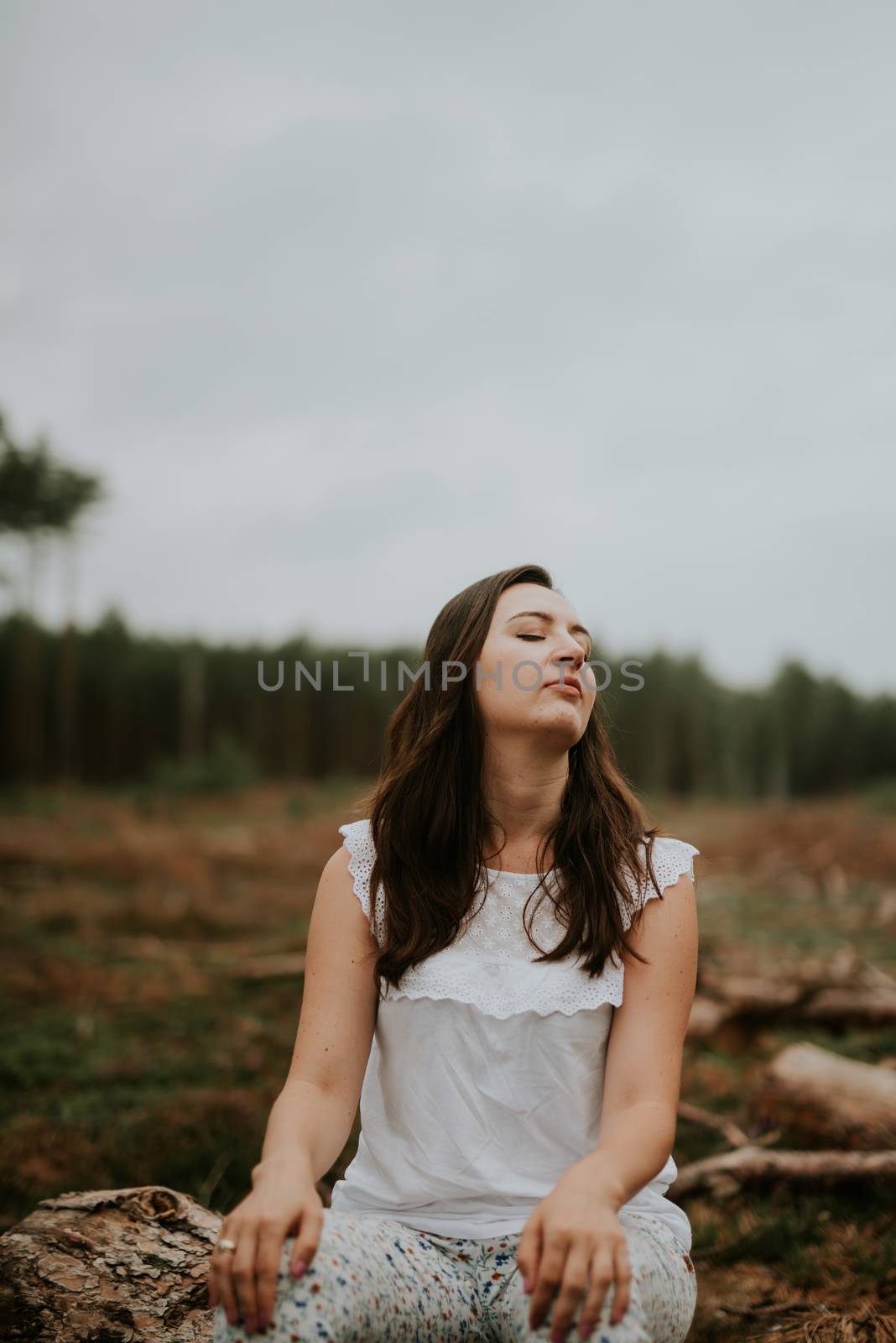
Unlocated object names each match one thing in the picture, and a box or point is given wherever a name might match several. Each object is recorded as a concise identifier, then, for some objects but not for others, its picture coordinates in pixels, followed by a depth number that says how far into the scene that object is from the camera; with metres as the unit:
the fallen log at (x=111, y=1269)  2.20
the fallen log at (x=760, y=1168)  3.72
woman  1.68
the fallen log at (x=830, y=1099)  4.01
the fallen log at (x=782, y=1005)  6.04
